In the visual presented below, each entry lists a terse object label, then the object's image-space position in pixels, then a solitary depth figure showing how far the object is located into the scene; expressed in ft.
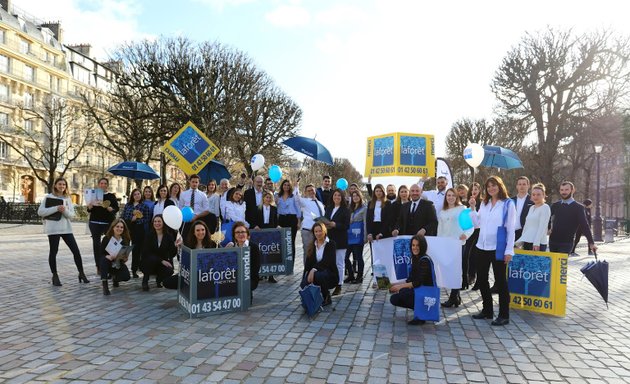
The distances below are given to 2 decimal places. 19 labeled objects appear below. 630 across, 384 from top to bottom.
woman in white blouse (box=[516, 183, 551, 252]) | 24.04
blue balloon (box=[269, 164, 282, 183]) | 36.40
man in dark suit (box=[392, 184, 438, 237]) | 26.16
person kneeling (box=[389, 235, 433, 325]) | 20.33
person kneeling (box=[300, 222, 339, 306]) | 22.74
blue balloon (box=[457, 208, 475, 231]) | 24.41
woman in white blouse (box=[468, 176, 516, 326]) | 20.54
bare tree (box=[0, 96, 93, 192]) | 118.11
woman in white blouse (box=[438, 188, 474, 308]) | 26.40
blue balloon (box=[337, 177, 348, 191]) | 37.17
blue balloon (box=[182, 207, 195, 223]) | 28.12
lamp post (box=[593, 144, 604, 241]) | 80.33
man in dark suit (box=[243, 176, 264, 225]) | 31.83
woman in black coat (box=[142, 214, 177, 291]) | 26.32
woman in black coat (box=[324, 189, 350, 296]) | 28.07
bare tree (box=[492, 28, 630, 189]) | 81.71
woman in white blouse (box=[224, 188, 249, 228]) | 30.73
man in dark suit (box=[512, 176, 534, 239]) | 26.14
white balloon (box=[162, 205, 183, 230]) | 24.89
